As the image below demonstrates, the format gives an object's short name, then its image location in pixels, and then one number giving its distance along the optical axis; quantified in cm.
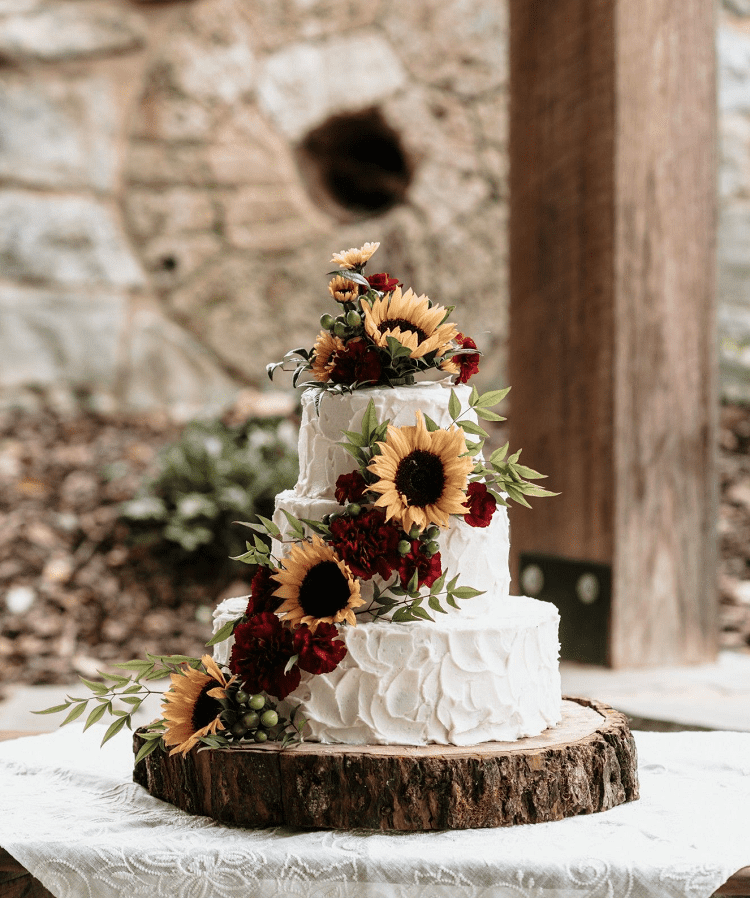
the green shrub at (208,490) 395
